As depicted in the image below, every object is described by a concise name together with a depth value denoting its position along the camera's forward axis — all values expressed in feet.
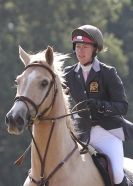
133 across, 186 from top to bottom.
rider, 66.64
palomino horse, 59.16
